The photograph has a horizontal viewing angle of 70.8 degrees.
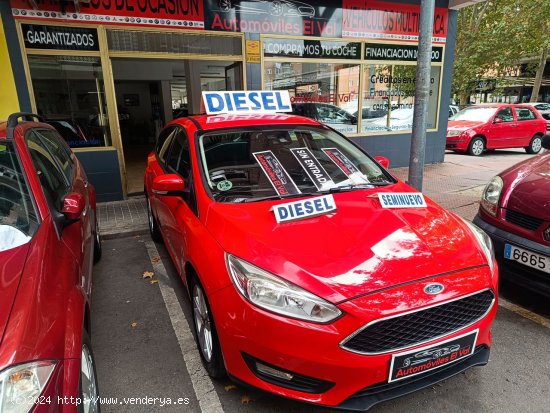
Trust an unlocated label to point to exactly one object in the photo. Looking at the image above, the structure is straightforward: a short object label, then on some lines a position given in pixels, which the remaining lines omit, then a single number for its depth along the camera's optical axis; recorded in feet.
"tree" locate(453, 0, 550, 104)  62.85
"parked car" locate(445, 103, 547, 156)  38.52
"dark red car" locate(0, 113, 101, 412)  4.56
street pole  14.89
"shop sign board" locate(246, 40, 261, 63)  22.93
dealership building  19.02
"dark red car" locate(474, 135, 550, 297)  9.66
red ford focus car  6.00
